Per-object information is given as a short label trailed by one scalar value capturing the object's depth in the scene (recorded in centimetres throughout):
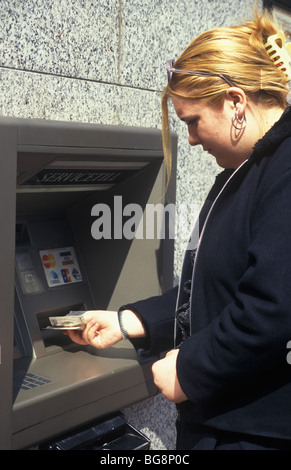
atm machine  177
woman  143
